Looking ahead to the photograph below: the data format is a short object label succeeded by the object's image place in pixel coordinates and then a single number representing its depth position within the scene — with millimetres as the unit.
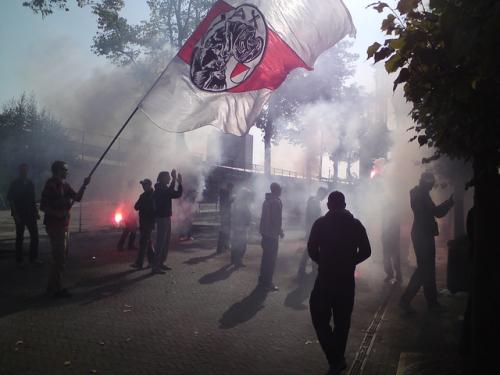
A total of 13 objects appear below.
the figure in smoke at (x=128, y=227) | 9031
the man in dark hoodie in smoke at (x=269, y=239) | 6297
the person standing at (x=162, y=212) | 6750
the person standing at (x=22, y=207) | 6816
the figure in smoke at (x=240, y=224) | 8011
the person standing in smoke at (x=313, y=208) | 7820
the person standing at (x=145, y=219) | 7188
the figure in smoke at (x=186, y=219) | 12125
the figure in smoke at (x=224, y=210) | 9352
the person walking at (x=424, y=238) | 5160
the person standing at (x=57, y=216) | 4891
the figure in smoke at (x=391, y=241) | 7220
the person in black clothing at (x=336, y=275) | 3318
